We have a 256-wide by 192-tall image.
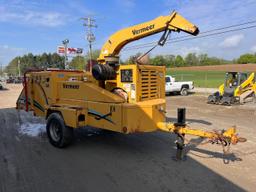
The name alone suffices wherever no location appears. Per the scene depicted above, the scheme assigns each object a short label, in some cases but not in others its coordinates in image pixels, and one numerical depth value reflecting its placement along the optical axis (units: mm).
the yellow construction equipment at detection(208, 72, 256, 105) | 11828
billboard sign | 40260
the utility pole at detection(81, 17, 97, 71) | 33150
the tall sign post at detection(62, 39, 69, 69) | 37229
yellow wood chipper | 4253
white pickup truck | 16559
